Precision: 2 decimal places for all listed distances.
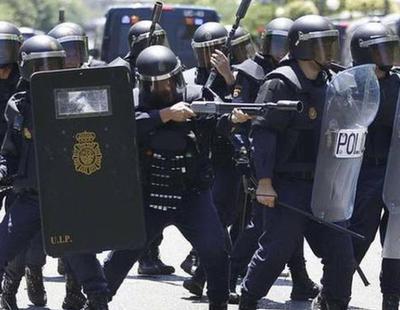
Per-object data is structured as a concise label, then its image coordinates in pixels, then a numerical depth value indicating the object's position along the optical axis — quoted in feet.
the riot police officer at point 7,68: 57.26
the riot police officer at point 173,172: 46.98
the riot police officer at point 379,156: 50.49
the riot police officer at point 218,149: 57.88
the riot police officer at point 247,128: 55.26
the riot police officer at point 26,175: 47.03
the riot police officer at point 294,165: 46.85
